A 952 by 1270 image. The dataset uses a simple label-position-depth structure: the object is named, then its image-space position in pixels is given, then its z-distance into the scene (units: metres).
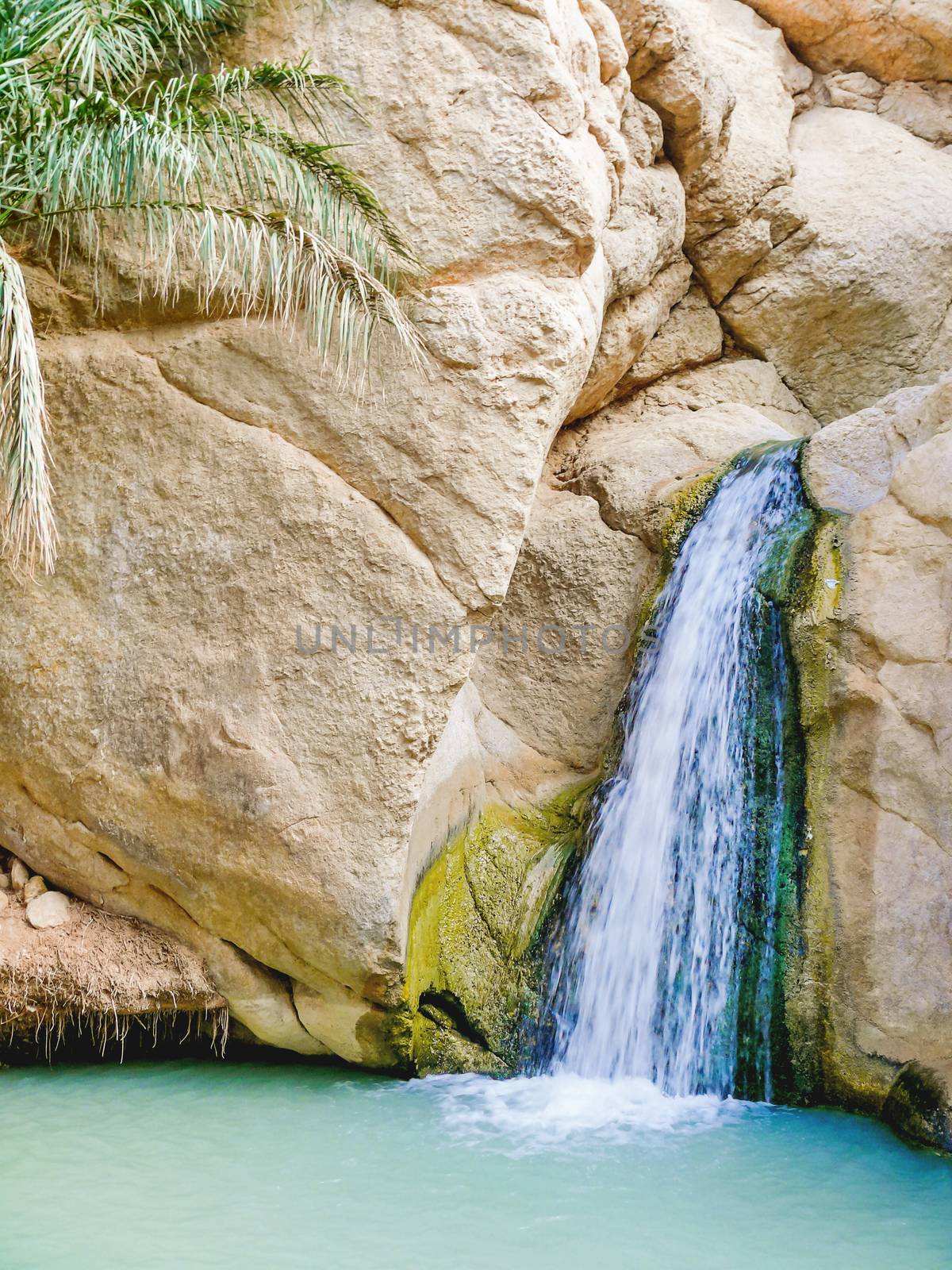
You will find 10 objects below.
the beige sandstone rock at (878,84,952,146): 10.95
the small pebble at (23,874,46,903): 5.83
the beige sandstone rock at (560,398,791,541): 7.54
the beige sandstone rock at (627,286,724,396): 9.26
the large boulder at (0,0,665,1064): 5.59
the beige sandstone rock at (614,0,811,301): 8.66
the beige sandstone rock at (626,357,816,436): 9.22
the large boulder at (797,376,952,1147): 5.21
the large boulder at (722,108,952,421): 9.67
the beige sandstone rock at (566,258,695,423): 8.53
